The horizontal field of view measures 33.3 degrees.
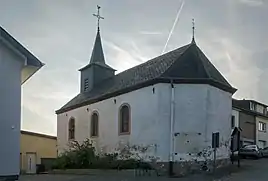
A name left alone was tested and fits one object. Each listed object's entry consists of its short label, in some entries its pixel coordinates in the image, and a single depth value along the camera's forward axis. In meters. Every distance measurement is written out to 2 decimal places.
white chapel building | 28.69
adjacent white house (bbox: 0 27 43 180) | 16.41
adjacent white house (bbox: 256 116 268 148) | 48.11
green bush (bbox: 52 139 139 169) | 29.38
